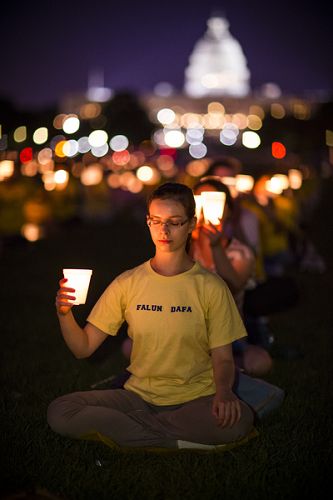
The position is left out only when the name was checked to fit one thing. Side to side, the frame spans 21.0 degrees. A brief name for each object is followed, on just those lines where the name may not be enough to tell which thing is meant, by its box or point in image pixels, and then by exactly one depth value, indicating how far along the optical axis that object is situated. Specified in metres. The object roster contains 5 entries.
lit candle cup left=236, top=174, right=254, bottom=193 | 11.86
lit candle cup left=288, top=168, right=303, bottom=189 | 15.32
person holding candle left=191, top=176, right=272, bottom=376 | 5.95
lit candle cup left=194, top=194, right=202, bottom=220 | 6.41
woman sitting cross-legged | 4.73
